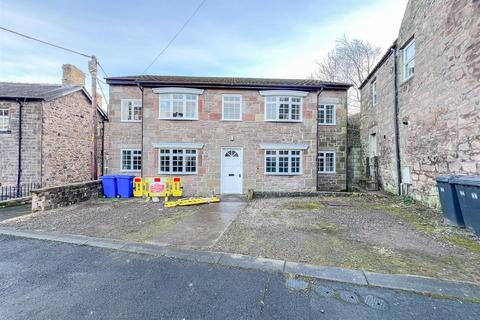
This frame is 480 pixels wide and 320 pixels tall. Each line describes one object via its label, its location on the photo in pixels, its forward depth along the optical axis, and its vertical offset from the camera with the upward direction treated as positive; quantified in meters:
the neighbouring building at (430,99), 6.45 +2.47
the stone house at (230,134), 11.98 +1.56
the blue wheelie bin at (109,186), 10.88 -1.23
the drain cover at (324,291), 3.07 -1.89
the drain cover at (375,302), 2.80 -1.89
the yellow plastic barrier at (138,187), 10.84 -1.27
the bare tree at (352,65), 24.39 +11.34
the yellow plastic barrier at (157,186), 10.32 -1.20
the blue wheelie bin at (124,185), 10.89 -1.19
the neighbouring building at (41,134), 12.68 +1.74
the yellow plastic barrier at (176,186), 11.09 -1.28
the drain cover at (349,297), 2.91 -1.88
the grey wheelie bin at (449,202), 5.86 -1.12
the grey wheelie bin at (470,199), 5.08 -0.91
